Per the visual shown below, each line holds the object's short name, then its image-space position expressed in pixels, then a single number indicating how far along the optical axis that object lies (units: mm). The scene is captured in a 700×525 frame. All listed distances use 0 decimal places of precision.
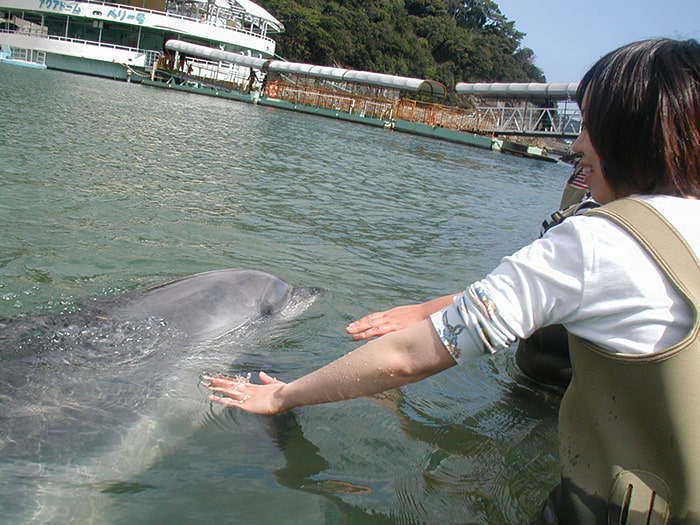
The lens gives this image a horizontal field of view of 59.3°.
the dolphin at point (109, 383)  2389
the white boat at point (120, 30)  45281
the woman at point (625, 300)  1509
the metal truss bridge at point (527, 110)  35188
